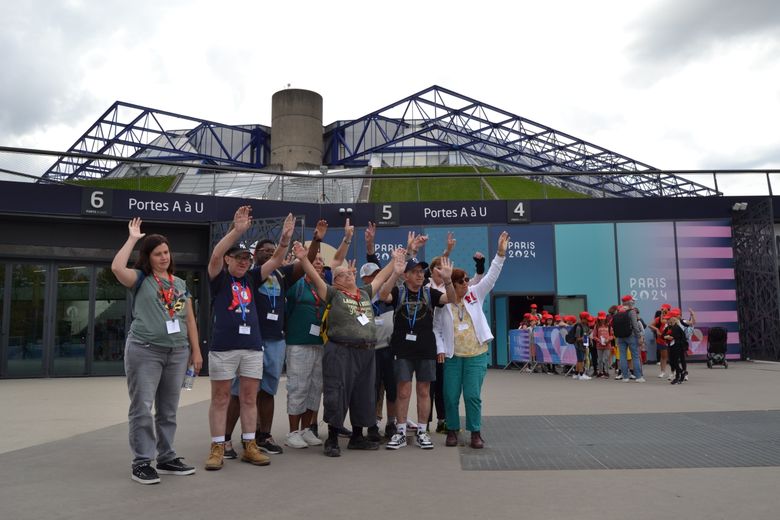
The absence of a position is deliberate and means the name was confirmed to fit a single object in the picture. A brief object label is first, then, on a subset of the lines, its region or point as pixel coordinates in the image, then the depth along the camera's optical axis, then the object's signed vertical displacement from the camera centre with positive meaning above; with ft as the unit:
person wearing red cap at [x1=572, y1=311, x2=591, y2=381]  42.75 -1.92
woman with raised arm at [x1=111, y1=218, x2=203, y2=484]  14.21 -0.71
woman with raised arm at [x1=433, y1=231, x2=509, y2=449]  18.07 -0.95
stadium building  45.73 +6.49
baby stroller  48.16 -2.79
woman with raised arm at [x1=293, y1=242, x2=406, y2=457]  17.07 -1.04
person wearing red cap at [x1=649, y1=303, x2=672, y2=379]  40.50 -1.10
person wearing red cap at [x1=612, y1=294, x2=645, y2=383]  38.50 -1.28
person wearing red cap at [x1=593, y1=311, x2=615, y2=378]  41.63 -1.96
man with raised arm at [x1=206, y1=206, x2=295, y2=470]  15.55 -0.49
